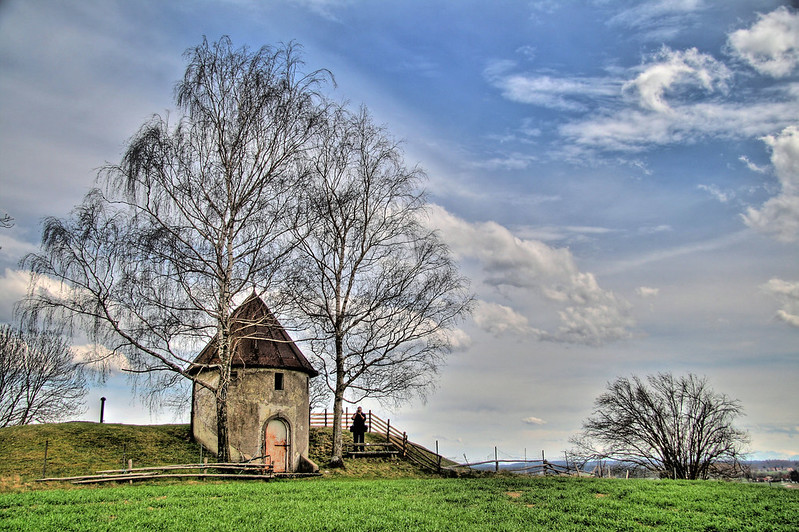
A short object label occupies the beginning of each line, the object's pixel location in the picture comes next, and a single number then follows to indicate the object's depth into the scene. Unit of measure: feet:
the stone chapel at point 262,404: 84.07
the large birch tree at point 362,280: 90.58
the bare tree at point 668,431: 119.03
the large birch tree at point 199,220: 66.03
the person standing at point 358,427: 101.19
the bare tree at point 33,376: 126.11
